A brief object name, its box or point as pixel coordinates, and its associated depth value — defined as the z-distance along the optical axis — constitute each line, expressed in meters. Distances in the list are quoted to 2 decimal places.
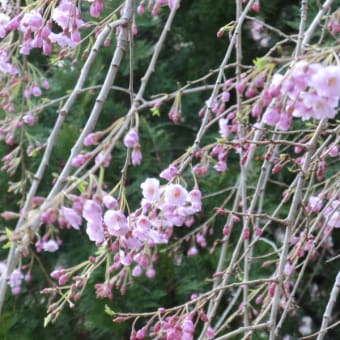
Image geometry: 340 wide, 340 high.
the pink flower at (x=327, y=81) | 2.42
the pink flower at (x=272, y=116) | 2.50
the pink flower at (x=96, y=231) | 2.53
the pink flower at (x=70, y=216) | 2.42
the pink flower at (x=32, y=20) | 2.69
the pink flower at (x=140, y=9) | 2.87
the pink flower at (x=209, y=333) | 2.70
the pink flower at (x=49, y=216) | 2.40
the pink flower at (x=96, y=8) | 2.70
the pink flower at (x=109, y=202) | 2.47
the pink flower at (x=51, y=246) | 3.07
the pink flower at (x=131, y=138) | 2.55
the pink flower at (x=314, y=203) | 2.82
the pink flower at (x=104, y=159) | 2.43
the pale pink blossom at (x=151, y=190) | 2.63
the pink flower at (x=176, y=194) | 2.60
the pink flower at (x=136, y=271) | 2.90
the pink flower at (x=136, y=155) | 2.59
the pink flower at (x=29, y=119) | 3.02
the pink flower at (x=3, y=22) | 2.81
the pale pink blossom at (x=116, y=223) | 2.53
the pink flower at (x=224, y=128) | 2.91
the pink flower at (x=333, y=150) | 2.75
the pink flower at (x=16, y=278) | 3.01
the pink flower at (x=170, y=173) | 2.63
